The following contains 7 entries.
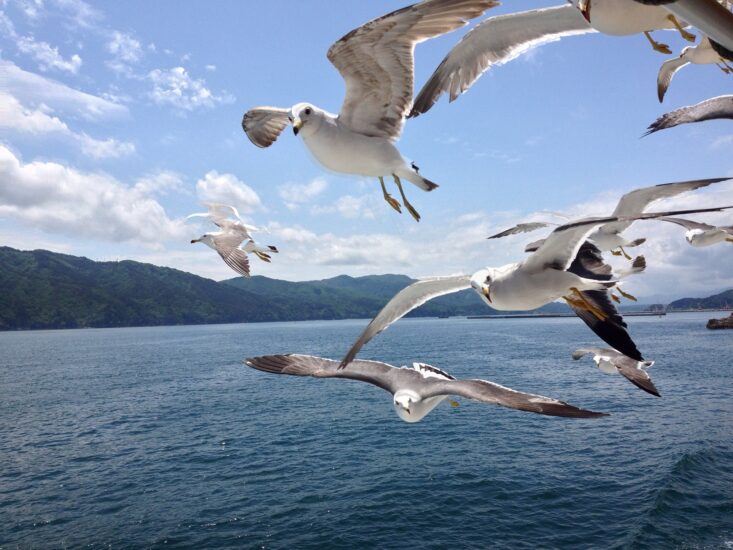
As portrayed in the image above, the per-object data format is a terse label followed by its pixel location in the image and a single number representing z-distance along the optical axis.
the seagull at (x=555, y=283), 3.28
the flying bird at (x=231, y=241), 7.12
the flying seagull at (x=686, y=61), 3.44
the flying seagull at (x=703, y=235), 2.79
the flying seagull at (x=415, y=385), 3.42
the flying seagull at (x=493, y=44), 4.19
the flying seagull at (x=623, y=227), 4.16
